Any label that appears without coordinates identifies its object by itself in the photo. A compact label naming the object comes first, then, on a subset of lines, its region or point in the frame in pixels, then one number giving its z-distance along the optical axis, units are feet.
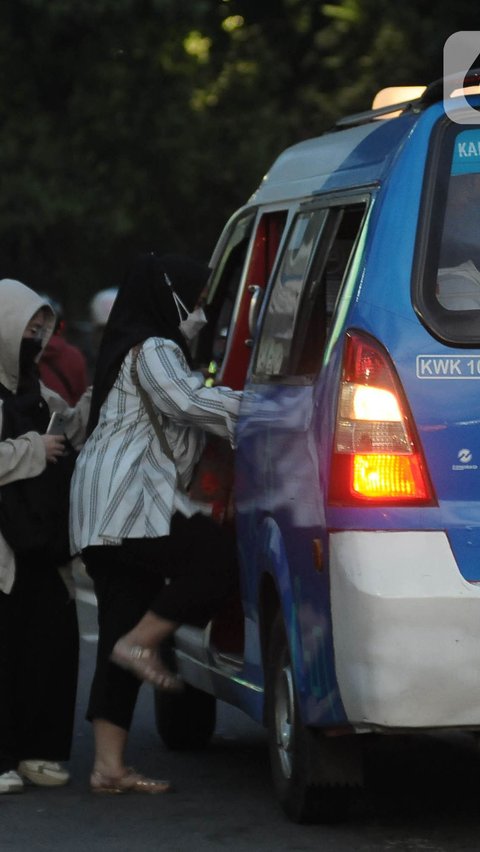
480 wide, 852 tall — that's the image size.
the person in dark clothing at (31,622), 45.93
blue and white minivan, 33.99
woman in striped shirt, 42.91
